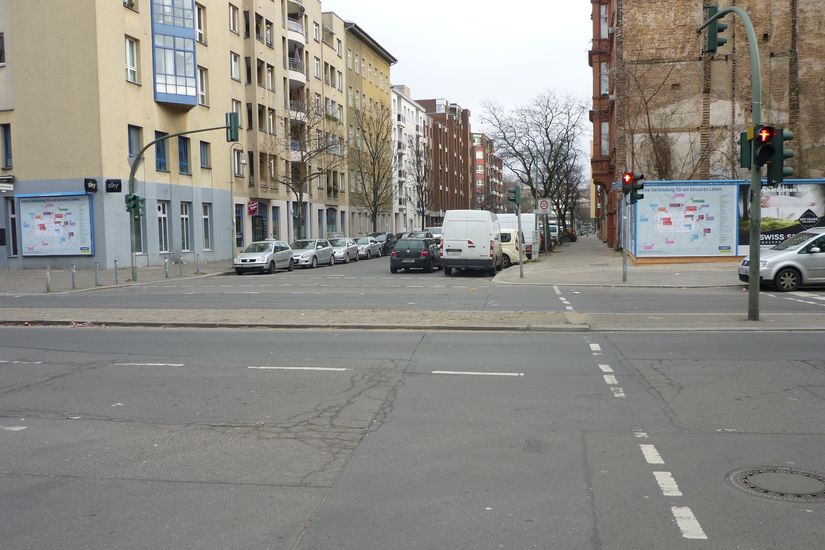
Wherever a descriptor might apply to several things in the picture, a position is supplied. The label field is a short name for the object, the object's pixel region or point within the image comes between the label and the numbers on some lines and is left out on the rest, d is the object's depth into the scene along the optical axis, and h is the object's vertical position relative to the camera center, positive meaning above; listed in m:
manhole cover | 4.75 -1.76
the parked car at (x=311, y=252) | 36.11 -0.98
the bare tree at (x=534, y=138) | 47.19 +6.15
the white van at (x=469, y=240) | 27.39 -0.33
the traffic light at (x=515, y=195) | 24.58 +1.22
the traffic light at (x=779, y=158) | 12.23 +1.18
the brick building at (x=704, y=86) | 35.09 +6.97
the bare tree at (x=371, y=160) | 64.94 +6.70
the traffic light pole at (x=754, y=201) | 12.80 +0.46
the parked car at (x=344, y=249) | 41.59 -0.97
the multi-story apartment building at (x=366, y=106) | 66.62 +12.52
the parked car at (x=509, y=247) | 32.16 -0.73
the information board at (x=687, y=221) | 28.91 +0.30
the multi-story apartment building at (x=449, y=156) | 105.50 +12.08
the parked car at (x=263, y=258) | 32.19 -1.06
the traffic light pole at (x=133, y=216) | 26.67 +0.77
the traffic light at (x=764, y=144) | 12.31 +1.42
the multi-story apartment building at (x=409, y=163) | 83.38 +8.20
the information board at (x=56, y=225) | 32.25 +0.52
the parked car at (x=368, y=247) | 46.38 -0.98
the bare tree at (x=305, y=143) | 45.47 +6.06
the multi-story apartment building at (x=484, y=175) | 134.12 +11.66
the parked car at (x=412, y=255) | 30.42 -0.97
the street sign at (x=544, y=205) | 29.55 +1.03
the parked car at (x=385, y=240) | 51.91 -0.61
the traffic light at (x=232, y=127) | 25.14 +3.74
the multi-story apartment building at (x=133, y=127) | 31.75 +5.42
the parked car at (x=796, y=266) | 19.55 -1.06
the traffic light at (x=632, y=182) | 21.87 +1.42
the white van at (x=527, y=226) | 36.41 +0.23
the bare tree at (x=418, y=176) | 81.69 +6.69
